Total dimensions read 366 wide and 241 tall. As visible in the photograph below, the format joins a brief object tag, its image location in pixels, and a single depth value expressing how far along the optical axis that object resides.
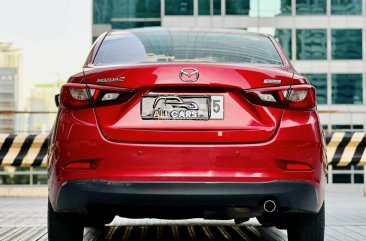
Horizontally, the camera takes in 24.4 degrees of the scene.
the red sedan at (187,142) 5.03
